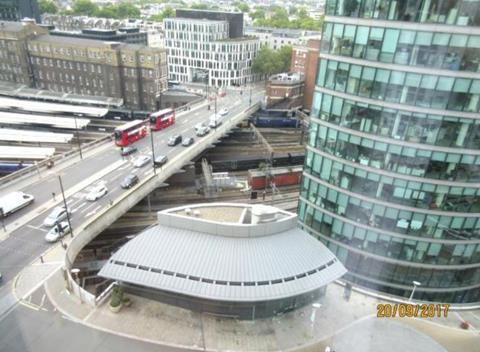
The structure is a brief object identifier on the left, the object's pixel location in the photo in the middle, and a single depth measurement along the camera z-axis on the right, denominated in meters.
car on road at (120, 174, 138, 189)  42.12
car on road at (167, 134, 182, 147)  56.28
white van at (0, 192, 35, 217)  34.92
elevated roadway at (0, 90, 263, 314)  30.52
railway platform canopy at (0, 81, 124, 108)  85.69
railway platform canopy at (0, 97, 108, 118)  76.19
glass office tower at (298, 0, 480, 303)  21.45
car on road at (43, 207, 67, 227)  33.62
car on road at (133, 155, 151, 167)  48.32
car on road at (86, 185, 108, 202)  39.00
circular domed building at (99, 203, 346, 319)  23.11
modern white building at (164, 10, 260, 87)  112.50
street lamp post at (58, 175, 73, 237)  32.03
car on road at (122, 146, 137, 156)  51.94
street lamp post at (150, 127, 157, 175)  45.98
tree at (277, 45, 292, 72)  120.06
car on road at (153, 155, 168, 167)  47.81
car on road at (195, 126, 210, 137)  61.38
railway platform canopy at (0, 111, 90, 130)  69.69
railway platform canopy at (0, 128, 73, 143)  61.74
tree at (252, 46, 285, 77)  116.81
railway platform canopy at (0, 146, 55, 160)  55.09
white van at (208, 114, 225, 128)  65.75
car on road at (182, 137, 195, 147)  56.56
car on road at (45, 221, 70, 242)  31.40
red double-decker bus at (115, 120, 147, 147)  54.53
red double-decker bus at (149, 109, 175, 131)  62.17
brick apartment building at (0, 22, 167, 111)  87.19
